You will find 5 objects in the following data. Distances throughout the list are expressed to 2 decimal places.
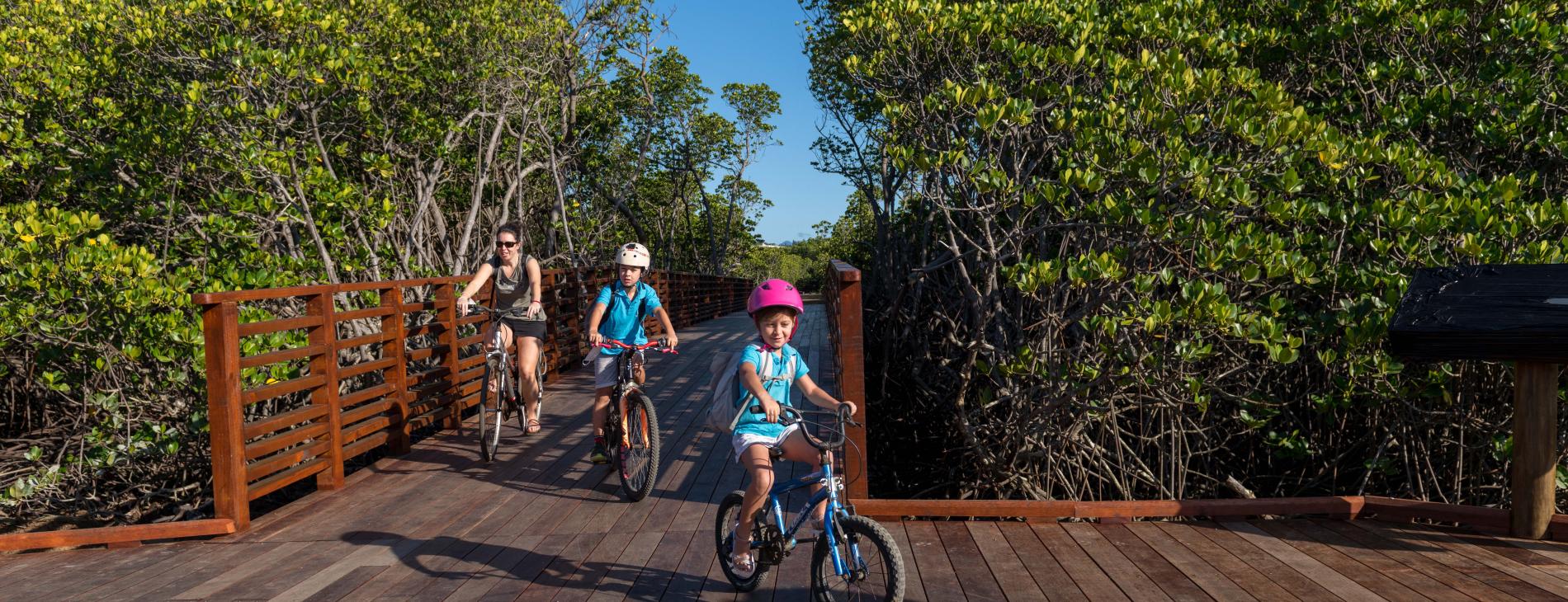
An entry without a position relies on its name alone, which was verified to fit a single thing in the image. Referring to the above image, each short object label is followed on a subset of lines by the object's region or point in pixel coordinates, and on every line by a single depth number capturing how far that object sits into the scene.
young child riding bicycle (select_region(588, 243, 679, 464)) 5.49
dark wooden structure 4.01
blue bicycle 3.04
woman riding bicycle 6.37
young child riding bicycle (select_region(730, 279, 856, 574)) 3.41
